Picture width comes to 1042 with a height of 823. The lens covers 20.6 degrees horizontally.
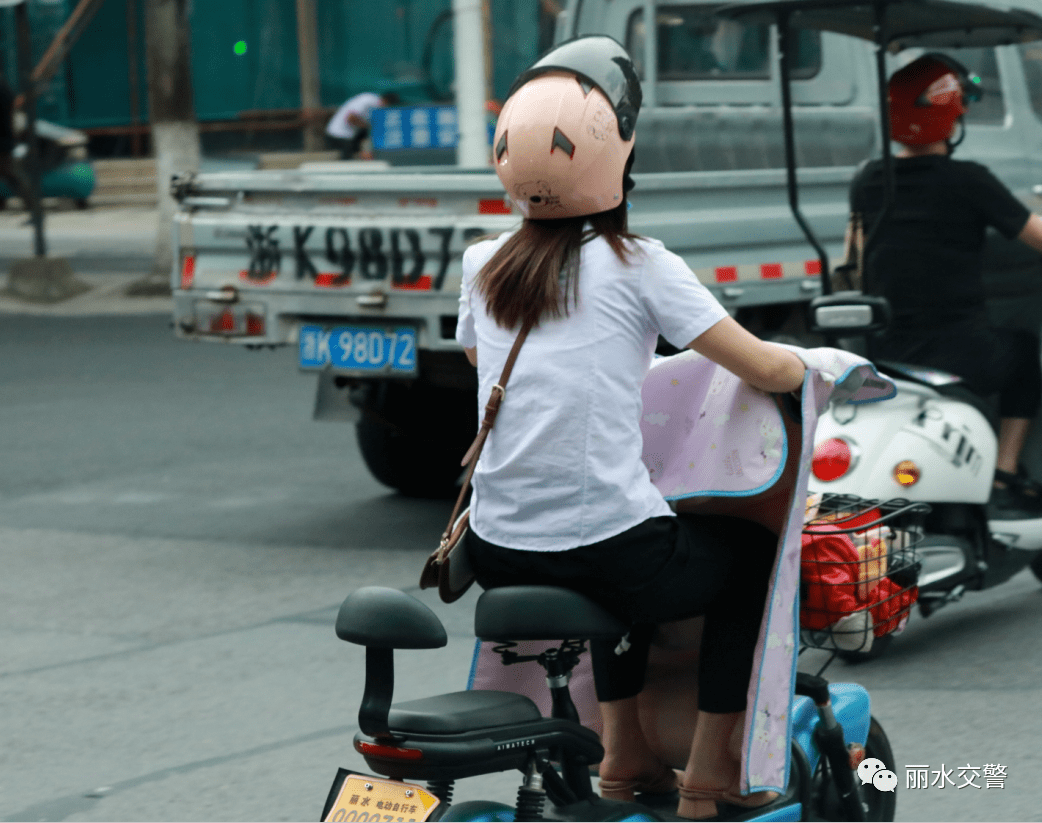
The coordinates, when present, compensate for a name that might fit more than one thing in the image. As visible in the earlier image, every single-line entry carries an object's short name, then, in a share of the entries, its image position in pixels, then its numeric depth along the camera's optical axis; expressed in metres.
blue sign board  23.98
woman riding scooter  4.98
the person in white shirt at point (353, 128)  35.74
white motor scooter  8.49
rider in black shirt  9.00
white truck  11.19
